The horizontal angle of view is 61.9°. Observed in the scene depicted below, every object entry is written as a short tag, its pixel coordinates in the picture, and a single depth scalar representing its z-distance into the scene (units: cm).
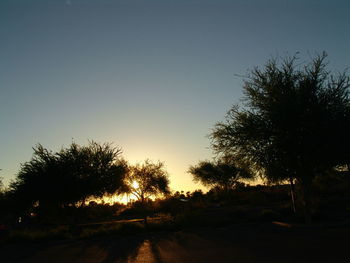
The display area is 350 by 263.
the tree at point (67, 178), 2392
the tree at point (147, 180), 4424
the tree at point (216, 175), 5512
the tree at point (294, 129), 1533
